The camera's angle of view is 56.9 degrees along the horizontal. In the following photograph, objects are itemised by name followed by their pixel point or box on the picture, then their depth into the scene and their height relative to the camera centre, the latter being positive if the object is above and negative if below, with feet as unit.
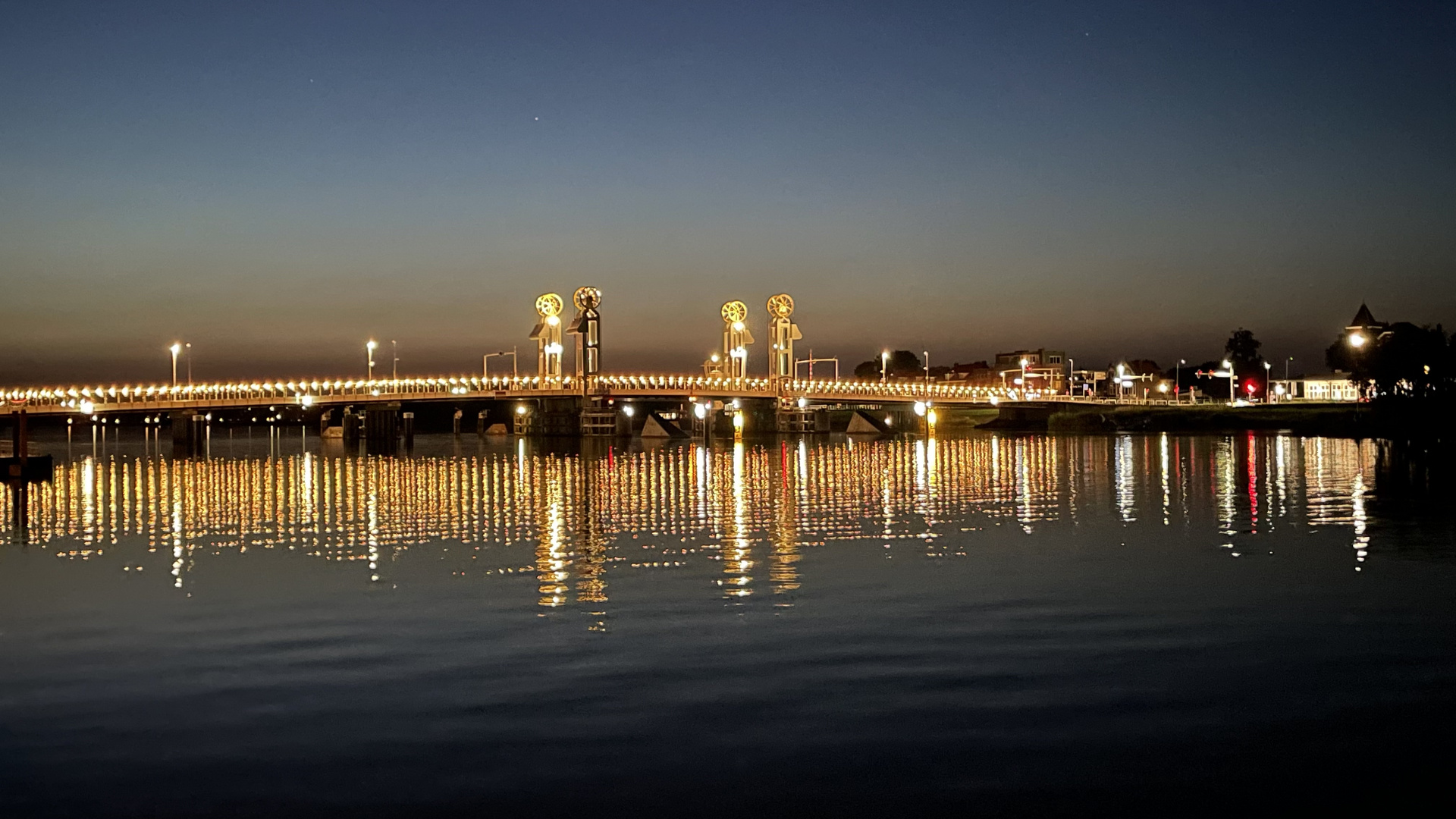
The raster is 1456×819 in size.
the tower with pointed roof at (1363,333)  395.34 +22.21
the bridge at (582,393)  411.75 +10.80
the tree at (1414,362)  334.03 +9.98
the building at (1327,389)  547.49 +6.07
